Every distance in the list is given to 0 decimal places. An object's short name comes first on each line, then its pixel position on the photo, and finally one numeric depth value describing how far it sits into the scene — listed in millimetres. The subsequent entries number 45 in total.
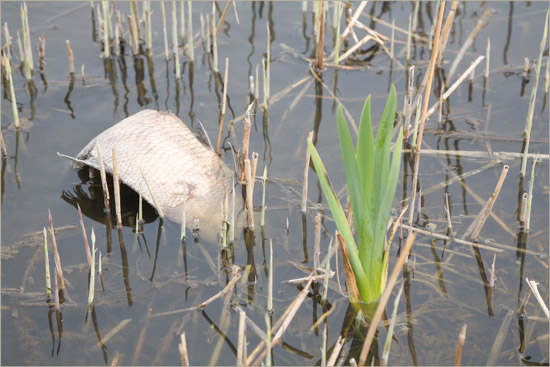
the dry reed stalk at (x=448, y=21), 2562
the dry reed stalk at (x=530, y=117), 3393
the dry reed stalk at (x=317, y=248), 2697
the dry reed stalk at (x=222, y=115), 3679
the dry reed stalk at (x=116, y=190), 2913
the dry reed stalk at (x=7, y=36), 4441
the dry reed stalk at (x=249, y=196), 2814
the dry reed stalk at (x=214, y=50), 4464
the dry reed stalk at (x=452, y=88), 3797
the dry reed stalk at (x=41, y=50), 4530
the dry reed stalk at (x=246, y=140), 2988
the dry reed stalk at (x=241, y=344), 2018
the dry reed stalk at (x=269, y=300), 2646
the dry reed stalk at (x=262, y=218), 3238
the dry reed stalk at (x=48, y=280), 2667
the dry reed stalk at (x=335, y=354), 2328
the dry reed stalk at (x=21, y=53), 4464
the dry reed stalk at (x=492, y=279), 2804
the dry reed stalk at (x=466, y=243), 3138
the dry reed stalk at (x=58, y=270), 2558
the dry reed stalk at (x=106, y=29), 4629
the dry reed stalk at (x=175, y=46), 4543
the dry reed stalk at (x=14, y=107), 3900
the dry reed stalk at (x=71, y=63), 4493
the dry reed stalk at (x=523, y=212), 3160
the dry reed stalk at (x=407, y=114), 3719
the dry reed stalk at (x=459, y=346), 1791
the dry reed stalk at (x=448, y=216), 3153
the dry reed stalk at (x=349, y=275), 2596
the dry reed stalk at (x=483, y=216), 2940
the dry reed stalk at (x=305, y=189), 3002
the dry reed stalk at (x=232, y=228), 2939
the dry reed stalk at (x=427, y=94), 2563
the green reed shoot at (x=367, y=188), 2252
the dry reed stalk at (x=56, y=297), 2620
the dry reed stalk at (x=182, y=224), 2989
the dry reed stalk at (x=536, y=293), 2457
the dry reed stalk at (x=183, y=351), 1942
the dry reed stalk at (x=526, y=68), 4516
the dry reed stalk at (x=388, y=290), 1746
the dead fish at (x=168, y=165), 3293
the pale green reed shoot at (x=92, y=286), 2600
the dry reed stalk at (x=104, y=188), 3037
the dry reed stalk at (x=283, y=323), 2441
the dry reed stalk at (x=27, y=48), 4359
